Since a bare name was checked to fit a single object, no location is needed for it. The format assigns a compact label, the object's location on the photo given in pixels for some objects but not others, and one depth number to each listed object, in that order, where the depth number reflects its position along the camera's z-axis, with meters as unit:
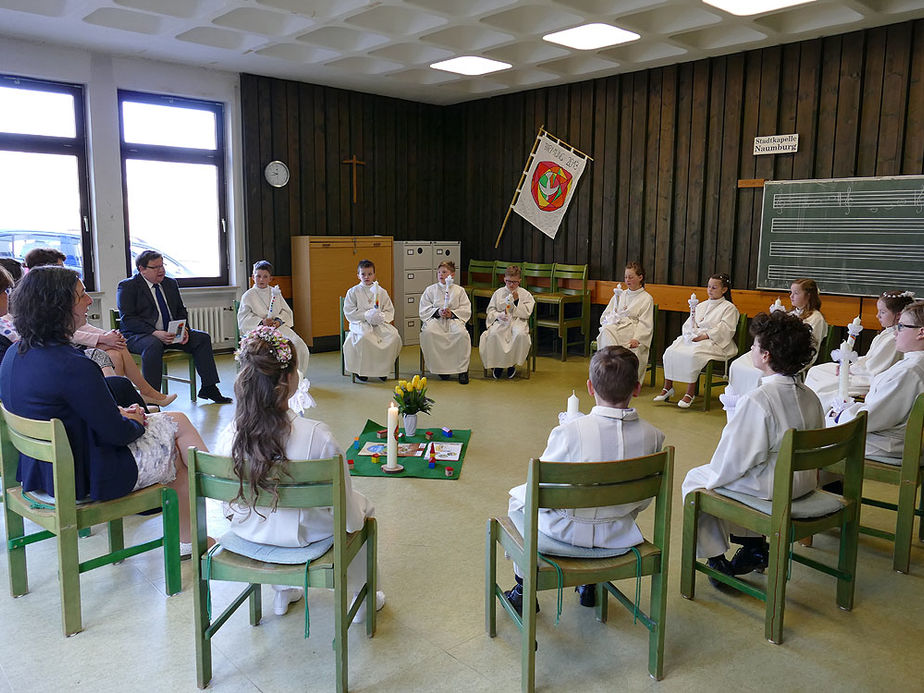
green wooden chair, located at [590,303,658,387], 7.02
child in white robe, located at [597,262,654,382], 7.00
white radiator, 8.02
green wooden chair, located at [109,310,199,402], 6.08
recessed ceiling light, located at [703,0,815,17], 5.59
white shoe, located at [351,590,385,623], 2.74
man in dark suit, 5.89
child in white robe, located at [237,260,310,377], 6.82
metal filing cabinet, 9.14
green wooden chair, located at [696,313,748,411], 5.99
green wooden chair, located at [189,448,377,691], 2.18
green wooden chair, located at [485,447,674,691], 2.18
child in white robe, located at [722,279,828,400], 5.35
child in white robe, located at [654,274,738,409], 6.21
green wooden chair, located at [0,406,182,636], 2.57
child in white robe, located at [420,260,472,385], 7.21
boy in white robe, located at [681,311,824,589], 2.67
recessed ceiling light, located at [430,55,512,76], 7.53
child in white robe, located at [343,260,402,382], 7.04
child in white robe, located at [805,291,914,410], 4.11
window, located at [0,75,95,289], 6.86
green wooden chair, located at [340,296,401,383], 7.26
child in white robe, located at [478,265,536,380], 7.31
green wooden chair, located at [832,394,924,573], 3.00
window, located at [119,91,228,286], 7.66
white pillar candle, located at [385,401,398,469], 4.29
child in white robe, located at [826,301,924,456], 3.22
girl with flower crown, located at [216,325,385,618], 2.21
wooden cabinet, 8.39
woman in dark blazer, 2.67
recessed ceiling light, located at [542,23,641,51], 6.37
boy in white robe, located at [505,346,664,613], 2.40
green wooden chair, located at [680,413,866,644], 2.54
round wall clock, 8.39
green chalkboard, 6.13
